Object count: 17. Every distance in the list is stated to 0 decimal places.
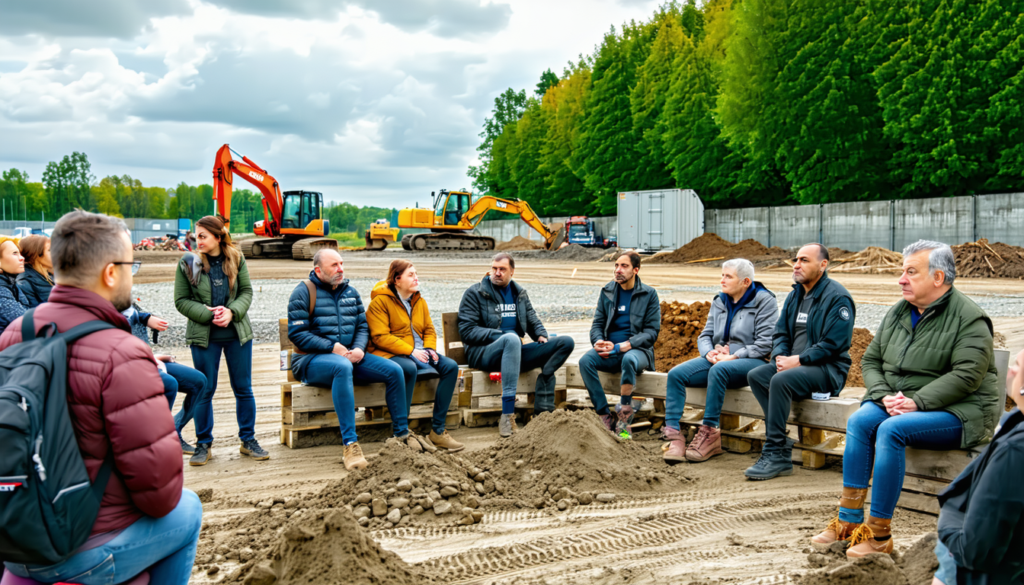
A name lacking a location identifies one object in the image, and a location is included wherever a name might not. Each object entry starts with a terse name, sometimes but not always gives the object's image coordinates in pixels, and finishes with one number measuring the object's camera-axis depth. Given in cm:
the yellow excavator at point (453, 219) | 3891
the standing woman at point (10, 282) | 494
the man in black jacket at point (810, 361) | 501
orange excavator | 3278
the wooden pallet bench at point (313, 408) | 589
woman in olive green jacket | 544
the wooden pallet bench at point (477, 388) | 666
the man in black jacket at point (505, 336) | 645
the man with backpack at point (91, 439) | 194
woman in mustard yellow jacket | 599
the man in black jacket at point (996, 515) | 216
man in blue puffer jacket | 558
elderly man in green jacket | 373
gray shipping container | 3478
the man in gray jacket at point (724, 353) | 557
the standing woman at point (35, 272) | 509
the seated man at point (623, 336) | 626
